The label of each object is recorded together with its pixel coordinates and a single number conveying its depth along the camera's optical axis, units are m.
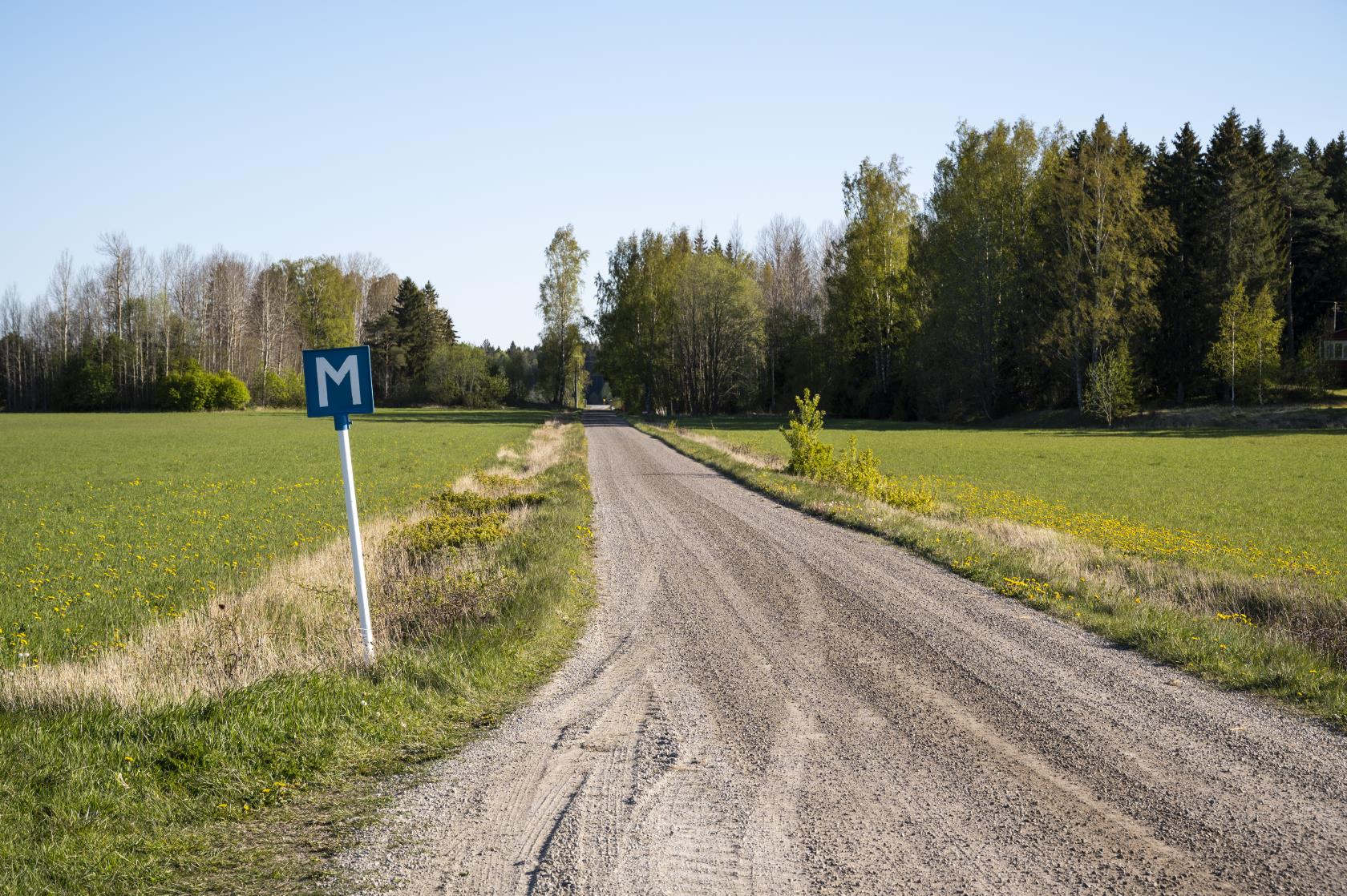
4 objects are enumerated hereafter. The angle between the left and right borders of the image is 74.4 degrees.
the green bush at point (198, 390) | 94.69
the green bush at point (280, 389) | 102.94
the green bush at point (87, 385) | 95.88
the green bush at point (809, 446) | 25.11
